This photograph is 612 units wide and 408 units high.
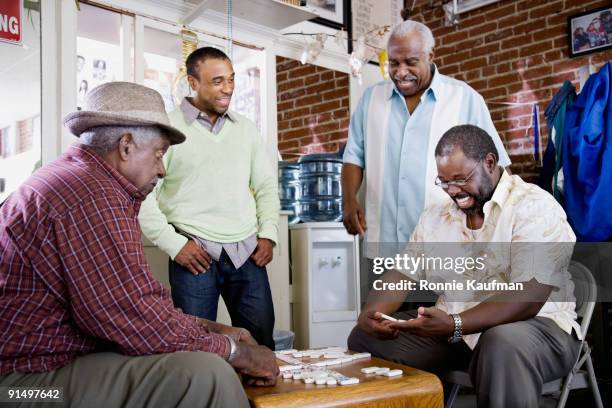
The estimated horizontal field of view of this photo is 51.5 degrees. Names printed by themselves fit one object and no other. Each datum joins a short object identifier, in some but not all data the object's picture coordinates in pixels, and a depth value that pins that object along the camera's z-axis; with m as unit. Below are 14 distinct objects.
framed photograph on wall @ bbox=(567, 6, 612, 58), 3.91
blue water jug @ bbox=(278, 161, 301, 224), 3.87
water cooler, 3.42
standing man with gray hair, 2.28
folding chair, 1.80
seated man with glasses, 1.64
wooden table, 1.34
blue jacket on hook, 2.86
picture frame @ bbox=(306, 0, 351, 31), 3.84
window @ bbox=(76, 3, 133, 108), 2.82
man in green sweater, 2.23
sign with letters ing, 2.54
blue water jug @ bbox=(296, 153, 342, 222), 3.98
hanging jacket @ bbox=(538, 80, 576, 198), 3.23
